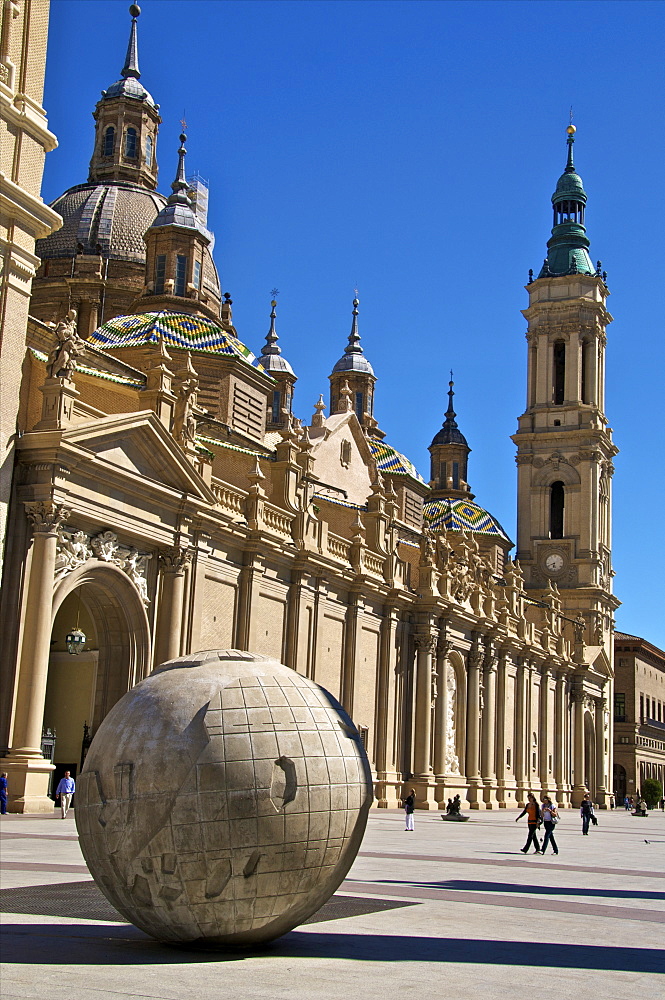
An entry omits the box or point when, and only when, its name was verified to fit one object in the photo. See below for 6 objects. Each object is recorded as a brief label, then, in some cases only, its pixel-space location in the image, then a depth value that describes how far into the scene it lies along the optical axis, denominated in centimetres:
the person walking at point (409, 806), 3056
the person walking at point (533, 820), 2462
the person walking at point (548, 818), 2500
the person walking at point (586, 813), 3650
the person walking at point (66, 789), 2698
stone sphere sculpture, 880
